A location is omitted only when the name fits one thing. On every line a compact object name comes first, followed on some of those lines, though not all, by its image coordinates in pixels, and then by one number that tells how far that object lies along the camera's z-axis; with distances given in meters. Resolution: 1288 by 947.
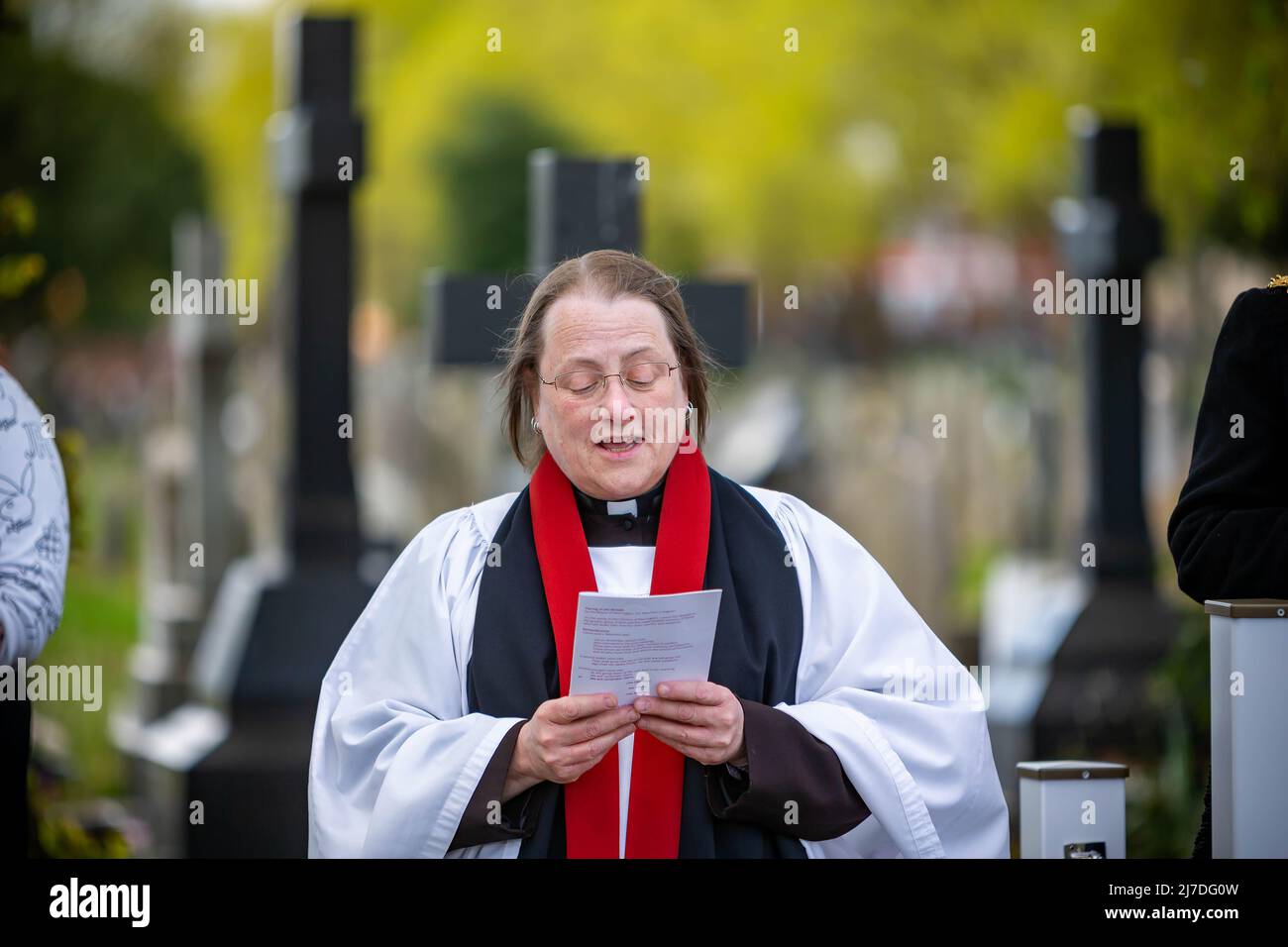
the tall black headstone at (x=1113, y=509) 14.01
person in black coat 5.56
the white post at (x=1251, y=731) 5.65
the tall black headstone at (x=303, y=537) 12.16
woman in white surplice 5.55
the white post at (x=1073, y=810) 6.07
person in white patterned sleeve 5.56
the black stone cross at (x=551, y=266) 9.30
